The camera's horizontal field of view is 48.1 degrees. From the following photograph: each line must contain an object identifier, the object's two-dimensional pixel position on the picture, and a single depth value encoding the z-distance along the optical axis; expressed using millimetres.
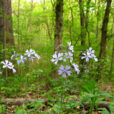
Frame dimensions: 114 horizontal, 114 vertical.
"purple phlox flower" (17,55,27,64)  1872
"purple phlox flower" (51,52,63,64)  1637
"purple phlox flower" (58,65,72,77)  1604
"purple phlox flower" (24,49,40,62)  1952
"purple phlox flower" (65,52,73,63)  1662
